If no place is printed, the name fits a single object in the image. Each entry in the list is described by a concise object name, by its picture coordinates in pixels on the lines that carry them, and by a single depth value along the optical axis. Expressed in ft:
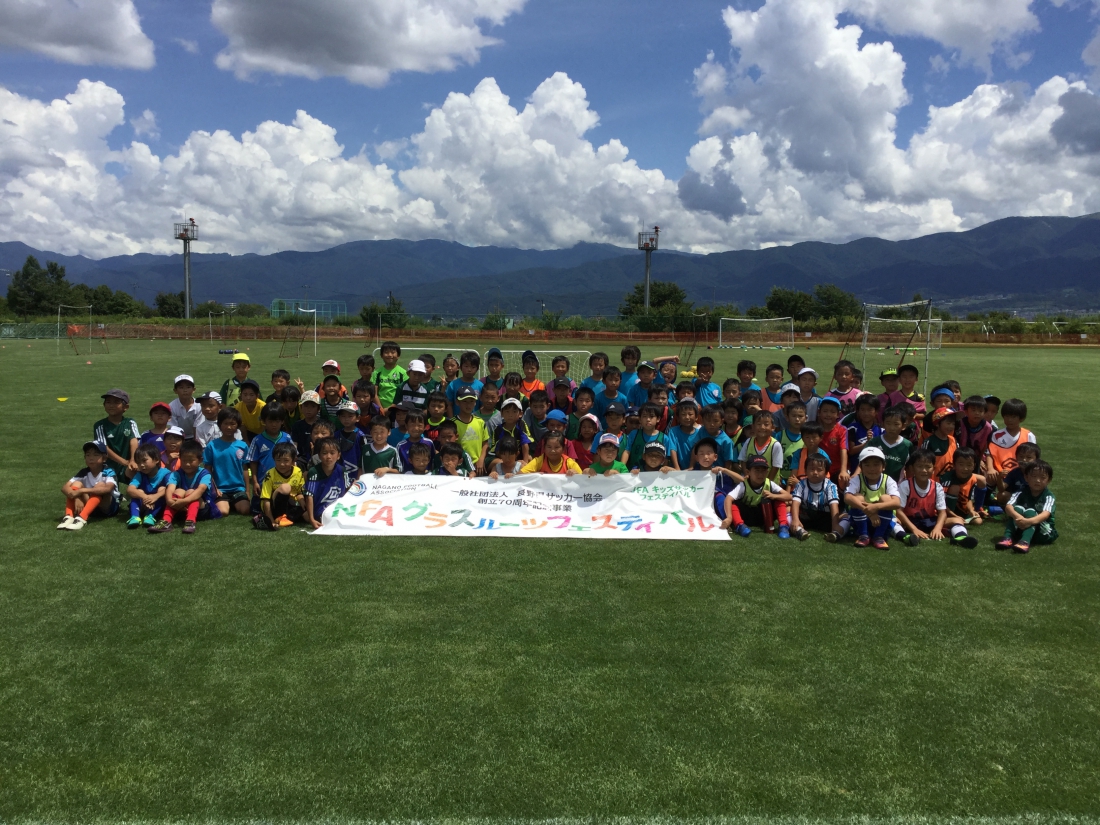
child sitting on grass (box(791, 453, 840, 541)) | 22.86
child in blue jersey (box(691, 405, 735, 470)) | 24.99
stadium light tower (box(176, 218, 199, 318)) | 282.56
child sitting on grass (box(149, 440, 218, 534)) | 23.17
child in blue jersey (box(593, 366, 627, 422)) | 29.60
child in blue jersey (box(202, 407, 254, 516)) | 25.02
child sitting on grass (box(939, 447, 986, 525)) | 24.38
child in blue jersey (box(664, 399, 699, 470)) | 25.50
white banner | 23.12
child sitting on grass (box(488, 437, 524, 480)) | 25.32
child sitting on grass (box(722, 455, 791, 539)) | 23.27
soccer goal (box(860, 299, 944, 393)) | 114.40
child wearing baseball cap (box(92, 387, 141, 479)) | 25.15
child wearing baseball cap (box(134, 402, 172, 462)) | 25.17
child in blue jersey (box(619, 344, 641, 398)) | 31.60
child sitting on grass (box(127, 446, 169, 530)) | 23.31
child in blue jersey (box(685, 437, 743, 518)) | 24.11
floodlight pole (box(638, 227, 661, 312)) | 310.86
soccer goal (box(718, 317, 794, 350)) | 171.32
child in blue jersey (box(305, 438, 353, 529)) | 23.86
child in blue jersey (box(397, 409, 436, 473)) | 25.80
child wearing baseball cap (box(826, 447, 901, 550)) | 22.22
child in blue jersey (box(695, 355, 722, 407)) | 31.30
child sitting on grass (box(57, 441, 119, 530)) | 23.72
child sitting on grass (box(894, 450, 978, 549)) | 22.66
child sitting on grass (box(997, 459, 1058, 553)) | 22.03
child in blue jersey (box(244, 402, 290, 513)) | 24.80
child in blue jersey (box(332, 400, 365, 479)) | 25.45
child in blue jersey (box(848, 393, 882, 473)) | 25.68
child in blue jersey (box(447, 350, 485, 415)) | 30.30
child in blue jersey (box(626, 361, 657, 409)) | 30.32
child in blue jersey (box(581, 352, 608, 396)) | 31.27
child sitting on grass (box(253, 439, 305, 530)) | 23.41
